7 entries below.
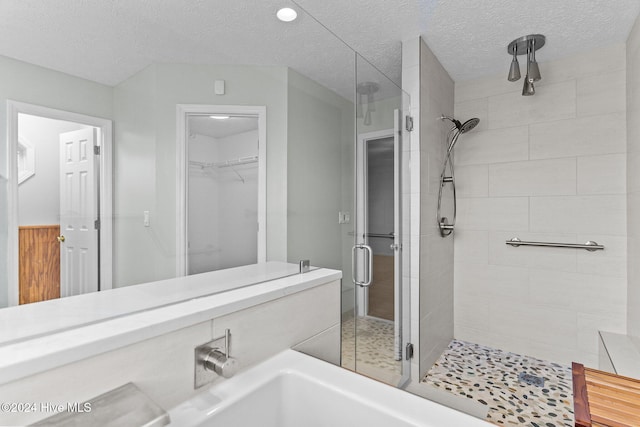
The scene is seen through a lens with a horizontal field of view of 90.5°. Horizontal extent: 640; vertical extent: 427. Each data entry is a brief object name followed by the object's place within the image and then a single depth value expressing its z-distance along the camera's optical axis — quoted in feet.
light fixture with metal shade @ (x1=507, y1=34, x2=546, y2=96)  6.92
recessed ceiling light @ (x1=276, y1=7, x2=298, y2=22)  4.68
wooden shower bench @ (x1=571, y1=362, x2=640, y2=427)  2.58
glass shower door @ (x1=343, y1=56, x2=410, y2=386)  5.46
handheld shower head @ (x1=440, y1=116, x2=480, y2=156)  7.91
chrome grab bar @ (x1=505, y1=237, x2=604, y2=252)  7.34
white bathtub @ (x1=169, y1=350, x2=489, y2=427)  2.36
